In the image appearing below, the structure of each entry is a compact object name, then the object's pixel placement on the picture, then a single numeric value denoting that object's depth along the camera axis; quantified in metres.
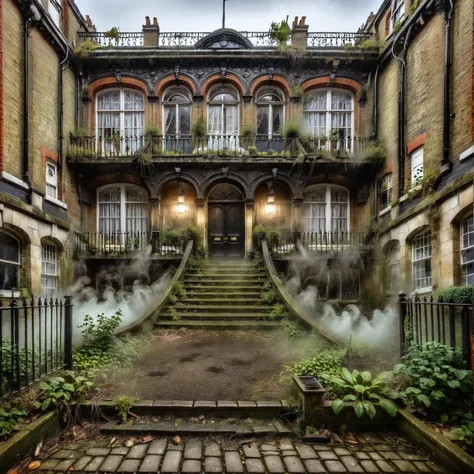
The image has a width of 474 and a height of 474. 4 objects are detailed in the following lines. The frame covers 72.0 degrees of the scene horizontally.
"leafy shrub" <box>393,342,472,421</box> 3.65
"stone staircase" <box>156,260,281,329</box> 7.93
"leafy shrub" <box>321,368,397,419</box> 3.72
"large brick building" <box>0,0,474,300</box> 10.40
